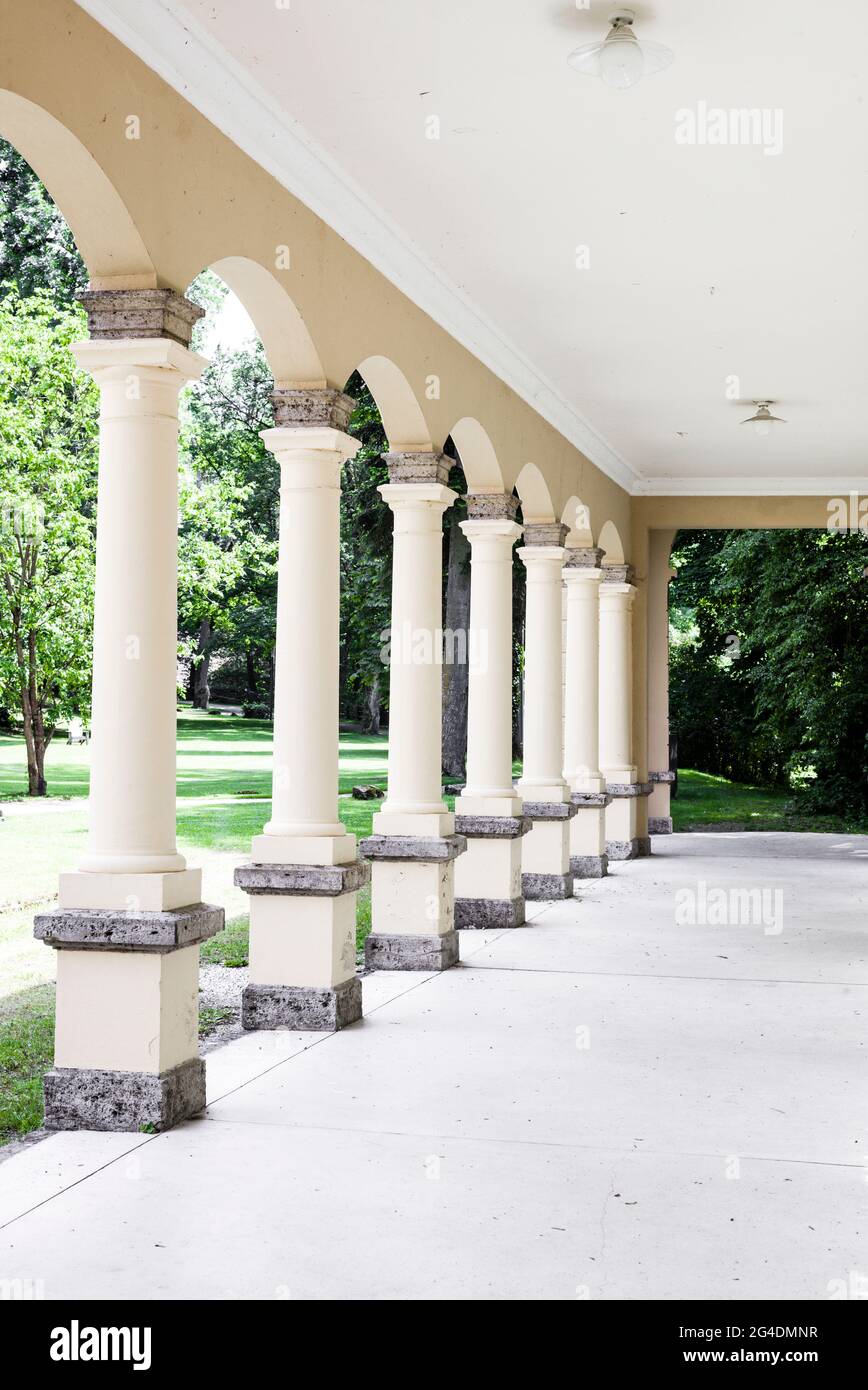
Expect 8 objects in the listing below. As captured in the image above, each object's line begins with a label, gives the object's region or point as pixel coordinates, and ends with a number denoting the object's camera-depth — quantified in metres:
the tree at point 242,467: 33.84
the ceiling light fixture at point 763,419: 11.84
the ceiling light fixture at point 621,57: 5.18
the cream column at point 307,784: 6.98
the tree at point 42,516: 19.11
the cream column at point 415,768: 8.79
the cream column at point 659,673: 17.84
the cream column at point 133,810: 5.27
